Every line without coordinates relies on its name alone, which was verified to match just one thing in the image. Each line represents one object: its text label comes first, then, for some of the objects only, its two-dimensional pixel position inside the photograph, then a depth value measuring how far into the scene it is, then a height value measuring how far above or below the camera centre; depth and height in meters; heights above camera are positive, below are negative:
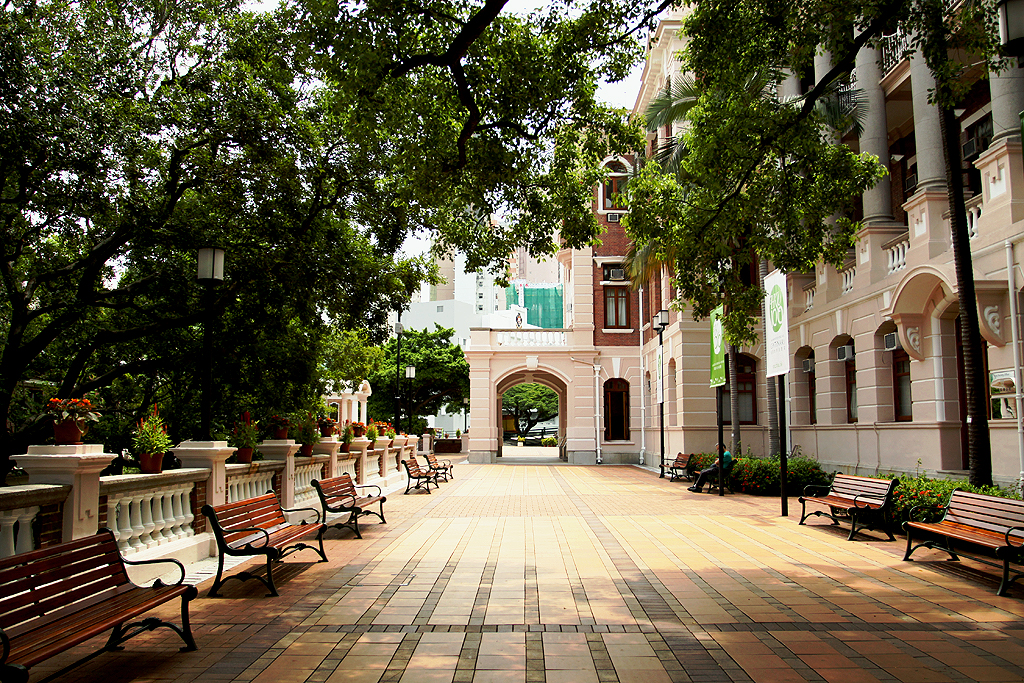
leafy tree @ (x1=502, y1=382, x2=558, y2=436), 71.31 +1.68
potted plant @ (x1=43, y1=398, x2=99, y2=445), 5.95 +0.02
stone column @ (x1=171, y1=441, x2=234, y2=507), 8.55 -0.44
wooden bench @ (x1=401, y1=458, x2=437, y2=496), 19.04 -1.39
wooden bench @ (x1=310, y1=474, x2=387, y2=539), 10.36 -1.14
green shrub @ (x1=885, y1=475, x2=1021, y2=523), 9.71 -0.96
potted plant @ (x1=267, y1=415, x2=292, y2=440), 11.59 -0.09
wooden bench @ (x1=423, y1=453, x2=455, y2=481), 22.14 -1.49
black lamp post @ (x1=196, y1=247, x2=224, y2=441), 8.91 +1.70
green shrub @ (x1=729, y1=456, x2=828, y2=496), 16.64 -1.20
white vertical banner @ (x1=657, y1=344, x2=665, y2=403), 24.00 +1.48
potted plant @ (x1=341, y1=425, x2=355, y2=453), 15.80 -0.37
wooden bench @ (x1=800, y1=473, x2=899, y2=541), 10.05 -1.12
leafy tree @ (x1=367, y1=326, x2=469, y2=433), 47.91 +2.80
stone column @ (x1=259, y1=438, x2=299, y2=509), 11.37 -0.55
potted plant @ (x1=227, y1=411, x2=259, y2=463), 9.93 -0.27
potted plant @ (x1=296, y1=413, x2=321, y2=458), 12.86 -0.28
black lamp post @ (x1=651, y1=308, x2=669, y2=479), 23.27 +2.76
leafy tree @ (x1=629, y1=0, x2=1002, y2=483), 8.62 +3.62
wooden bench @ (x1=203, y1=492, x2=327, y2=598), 6.89 -1.12
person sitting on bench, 17.41 -1.15
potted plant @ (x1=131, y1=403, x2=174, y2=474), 7.47 -0.27
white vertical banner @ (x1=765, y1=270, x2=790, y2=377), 12.46 +1.66
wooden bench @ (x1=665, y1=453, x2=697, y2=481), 21.28 -1.30
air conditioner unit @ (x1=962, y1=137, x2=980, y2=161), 16.28 +6.07
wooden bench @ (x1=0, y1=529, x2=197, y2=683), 4.04 -1.17
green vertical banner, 17.25 +1.61
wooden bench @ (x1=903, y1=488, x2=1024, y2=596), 6.83 -1.09
